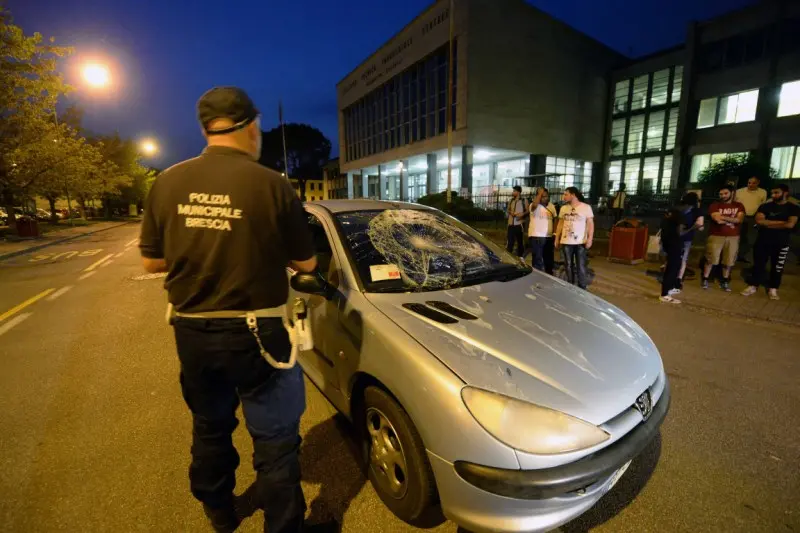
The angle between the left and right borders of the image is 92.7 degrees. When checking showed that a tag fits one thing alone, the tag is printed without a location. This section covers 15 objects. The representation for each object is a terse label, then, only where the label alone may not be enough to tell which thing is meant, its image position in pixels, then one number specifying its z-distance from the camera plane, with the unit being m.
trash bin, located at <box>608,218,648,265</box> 8.11
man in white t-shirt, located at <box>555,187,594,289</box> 5.98
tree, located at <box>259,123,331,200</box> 54.50
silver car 1.48
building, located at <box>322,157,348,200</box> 48.25
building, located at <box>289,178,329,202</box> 73.07
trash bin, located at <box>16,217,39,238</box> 16.56
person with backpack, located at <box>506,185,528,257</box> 8.33
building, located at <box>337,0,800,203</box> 18.48
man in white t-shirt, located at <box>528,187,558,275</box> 6.91
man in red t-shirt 6.00
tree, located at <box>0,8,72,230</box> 13.51
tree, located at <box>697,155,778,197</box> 15.10
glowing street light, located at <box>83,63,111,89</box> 13.50
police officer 1.42
